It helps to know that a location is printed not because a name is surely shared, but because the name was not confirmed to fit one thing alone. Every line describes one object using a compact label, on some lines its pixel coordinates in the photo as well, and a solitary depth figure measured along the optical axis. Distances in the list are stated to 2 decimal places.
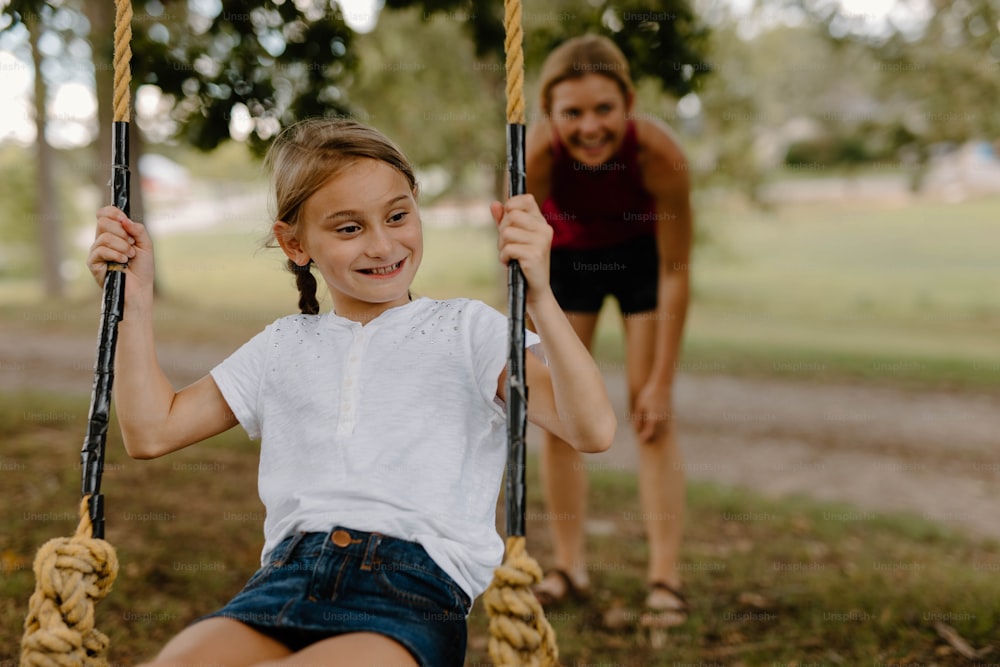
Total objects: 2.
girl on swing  1.67
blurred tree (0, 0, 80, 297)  13.23
